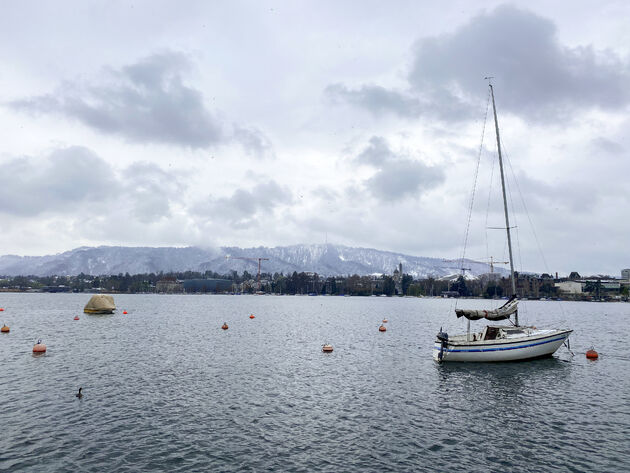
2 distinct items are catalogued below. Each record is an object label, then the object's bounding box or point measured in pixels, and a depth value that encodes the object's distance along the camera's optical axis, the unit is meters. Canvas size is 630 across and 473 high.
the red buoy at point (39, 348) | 59.22
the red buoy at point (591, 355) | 61.81
